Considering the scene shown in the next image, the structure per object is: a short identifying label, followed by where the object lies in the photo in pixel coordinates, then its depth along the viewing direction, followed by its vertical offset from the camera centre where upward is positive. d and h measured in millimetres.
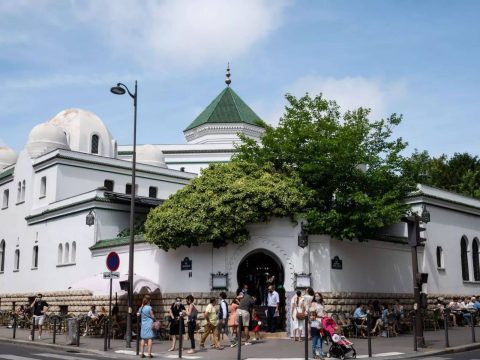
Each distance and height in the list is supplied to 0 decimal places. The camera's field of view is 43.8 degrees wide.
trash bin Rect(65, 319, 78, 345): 21141 -1648
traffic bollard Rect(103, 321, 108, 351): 19128 -1920
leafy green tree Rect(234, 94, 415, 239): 22938 +4792
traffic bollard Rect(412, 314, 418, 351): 17625 -1453
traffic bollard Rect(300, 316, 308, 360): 15255 -1483
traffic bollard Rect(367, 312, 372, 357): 16547 -1780
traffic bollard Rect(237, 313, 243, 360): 15877 -1395
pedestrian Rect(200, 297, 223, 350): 19156 -1221
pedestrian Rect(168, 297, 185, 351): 19642 -1108
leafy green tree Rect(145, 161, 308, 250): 22375 +2923
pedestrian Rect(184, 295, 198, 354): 18891 -1029
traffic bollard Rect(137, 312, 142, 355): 17878 -1277
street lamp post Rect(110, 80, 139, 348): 19484 +2135
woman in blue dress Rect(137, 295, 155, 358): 17234 -1185
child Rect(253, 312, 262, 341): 20927 -1504
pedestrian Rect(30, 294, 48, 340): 24638 -1014
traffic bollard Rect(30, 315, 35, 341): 22922 -1815
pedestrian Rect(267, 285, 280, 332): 21859 -824
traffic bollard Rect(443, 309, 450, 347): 18617 -1524
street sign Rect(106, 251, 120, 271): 19000 +719
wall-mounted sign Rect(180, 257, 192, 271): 24141 +785
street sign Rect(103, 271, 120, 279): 19105 +282
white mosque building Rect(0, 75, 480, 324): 23516 +1978
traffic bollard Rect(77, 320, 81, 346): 20380 -1642
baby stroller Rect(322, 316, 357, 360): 16000 -1622
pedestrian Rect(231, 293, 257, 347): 19391 -824
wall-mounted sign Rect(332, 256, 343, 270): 23672 +776
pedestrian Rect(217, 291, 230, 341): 20234 -1024
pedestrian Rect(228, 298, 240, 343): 19544 -1088
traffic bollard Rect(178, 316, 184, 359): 17012 -1528
